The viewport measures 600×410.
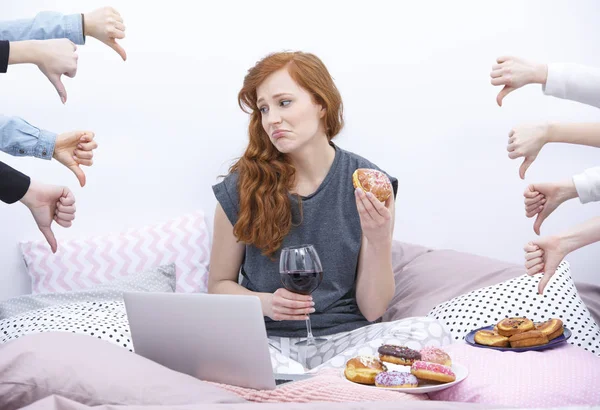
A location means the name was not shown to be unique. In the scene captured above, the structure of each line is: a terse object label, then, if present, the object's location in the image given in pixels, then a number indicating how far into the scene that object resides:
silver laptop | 1.67
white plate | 1.76
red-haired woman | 2.70
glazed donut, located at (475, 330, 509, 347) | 2.24
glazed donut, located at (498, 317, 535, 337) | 2.24
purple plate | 2.21
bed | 1.45
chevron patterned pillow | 3.11
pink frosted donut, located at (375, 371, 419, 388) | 1.79
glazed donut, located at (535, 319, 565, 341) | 2.28
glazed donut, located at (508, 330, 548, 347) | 2.22
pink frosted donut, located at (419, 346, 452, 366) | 1.91
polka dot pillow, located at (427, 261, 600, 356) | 2.55
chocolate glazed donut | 1.94
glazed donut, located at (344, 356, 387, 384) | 1.86
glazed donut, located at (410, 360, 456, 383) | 1.81
